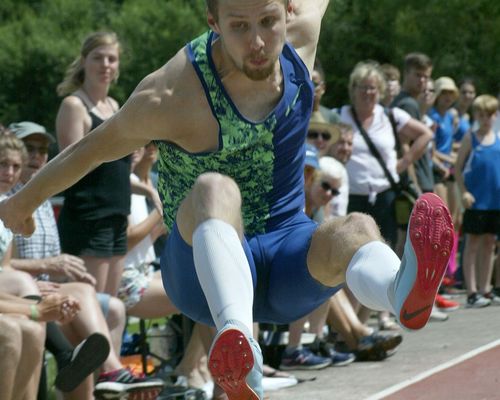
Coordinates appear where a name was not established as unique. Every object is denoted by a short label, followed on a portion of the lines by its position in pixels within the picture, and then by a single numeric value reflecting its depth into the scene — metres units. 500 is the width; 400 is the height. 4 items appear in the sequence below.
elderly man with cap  10.02
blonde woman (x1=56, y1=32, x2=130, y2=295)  11.06
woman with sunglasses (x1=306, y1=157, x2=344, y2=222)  12.65
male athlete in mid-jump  6.44
